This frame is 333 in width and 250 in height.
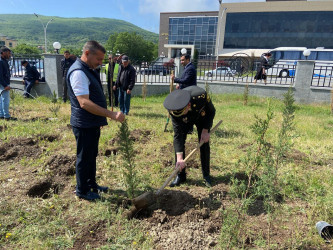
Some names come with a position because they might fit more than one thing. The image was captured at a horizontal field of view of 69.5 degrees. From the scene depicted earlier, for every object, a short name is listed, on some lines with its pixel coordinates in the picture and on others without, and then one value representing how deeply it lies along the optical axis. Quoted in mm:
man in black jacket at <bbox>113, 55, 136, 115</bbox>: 6972
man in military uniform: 2727
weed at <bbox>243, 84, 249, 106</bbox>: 9435
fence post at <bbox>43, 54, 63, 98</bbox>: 8977
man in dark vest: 2551
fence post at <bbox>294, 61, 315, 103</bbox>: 9648
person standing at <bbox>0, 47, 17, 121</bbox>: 5914
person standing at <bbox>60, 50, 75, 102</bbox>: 8109
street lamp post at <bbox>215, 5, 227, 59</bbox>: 44406
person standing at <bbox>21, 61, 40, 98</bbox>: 9039
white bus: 21839
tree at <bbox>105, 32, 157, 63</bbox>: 68500
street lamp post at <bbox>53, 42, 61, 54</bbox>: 9250
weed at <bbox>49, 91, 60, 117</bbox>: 6634
